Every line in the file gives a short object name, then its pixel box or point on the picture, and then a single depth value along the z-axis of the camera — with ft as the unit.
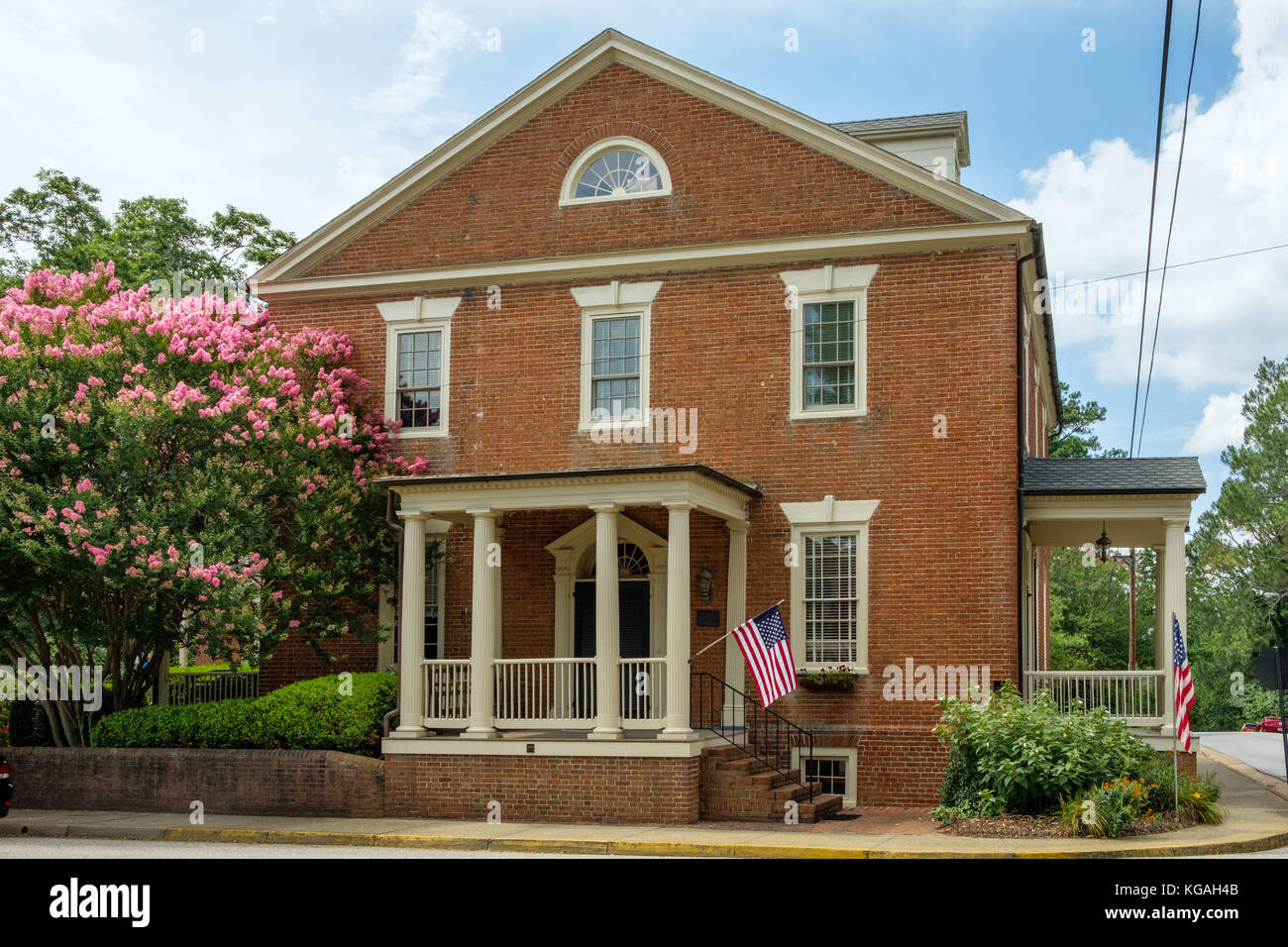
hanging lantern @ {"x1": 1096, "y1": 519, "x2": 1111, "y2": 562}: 68.64
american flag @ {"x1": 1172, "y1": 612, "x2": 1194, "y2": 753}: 52.65
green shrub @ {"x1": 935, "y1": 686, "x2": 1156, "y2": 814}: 50.31
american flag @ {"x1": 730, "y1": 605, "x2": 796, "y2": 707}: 55.93
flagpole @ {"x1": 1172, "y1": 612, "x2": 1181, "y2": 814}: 50.43
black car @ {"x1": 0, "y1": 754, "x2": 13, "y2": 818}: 52.65
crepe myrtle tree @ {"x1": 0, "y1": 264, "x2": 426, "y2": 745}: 58.65
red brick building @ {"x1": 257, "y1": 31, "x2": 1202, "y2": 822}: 58.03
